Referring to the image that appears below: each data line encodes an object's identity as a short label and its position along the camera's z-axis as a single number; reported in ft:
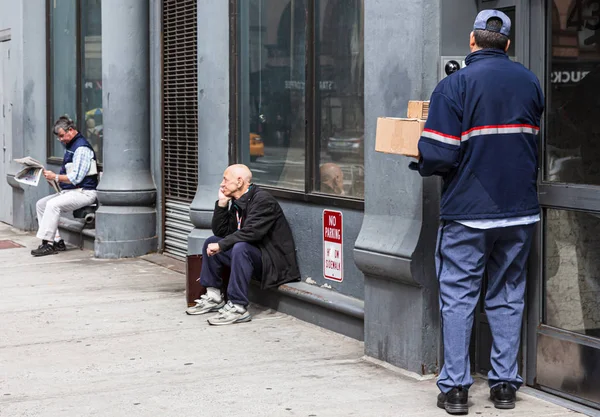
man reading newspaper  69.34
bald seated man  45.85
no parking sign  43.81
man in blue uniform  30.83
